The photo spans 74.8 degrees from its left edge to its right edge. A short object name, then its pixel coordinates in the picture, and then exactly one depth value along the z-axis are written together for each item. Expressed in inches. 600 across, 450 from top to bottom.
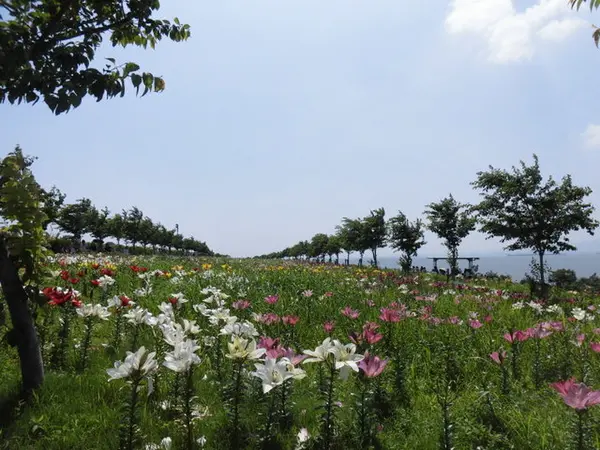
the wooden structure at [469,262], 993.6
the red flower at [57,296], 139.9
